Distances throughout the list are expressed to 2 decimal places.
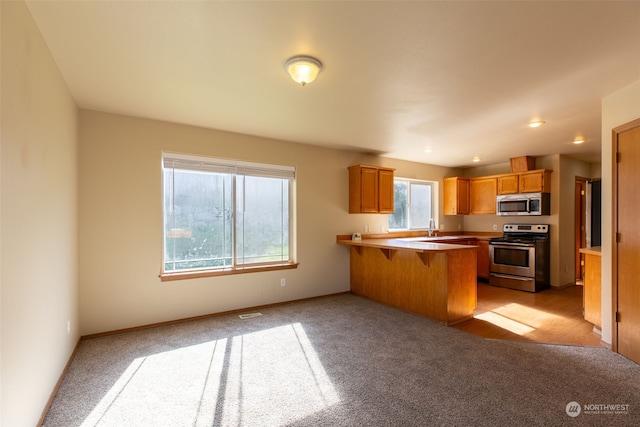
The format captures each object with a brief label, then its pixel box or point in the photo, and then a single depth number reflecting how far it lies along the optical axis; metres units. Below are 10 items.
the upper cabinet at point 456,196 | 6.57
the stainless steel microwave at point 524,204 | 5.53
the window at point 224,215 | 3.85
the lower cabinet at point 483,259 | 6.15
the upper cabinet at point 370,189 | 5.09
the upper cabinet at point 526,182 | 5.54
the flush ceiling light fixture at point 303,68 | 2.25
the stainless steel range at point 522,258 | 5.39
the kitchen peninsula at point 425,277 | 3.73
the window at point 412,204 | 6.23
